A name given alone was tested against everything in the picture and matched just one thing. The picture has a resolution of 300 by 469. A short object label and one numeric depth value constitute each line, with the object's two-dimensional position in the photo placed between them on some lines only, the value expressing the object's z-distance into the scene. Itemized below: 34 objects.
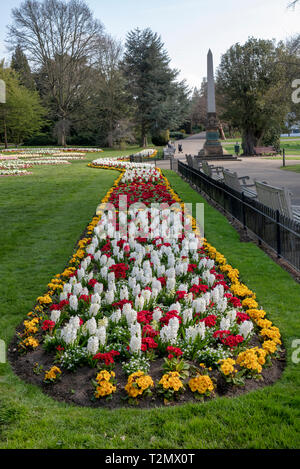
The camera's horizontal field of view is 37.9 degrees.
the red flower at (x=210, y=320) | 4.03
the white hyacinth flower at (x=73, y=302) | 4.55
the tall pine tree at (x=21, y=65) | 51.16
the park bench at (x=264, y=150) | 30.61
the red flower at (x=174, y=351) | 3.56
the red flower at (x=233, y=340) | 3.68
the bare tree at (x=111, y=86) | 43.97
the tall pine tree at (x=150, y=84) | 46.53
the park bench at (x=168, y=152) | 29.44
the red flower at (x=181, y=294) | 4.74
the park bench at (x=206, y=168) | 12.72
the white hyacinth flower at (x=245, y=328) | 3.92
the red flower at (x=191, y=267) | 5.62
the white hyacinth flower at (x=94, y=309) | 4.41
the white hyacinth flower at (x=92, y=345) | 3.67
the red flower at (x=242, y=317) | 4.16
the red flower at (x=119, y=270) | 5.57
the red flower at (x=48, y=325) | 4.10
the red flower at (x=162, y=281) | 5.22
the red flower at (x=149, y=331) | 3.90
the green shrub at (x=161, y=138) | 47.31
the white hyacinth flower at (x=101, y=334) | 3.82
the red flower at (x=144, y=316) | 4.15
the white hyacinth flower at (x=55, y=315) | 4.27
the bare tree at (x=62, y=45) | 42.31
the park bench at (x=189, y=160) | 16.07
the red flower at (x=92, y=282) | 5.27
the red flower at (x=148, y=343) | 3.68
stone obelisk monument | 26.39
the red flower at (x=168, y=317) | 4.12
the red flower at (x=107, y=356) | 3.50
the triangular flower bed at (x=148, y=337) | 3.35
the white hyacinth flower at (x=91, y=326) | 3.94
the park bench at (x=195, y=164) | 14.81
